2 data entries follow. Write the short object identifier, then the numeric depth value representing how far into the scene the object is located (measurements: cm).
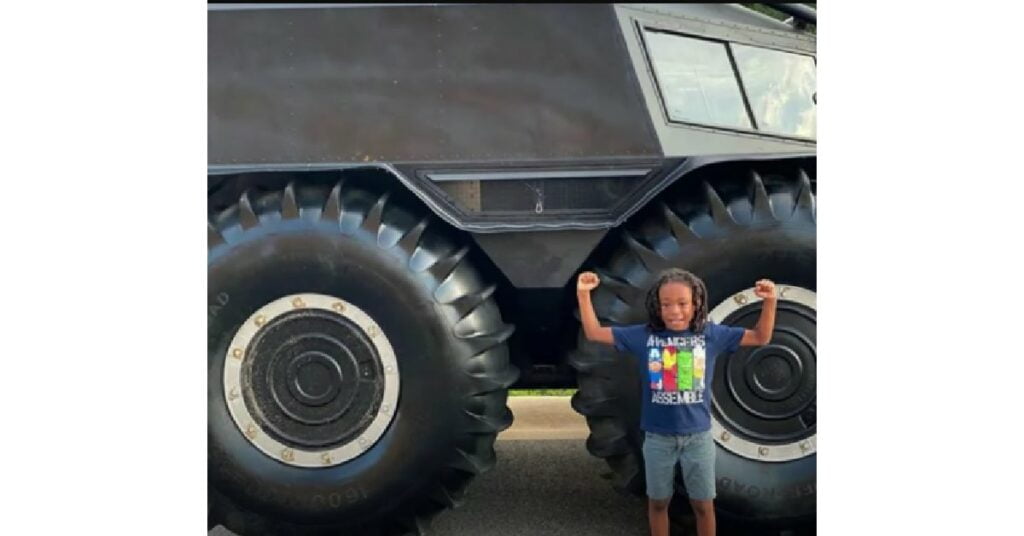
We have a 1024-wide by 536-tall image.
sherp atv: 415
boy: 376
